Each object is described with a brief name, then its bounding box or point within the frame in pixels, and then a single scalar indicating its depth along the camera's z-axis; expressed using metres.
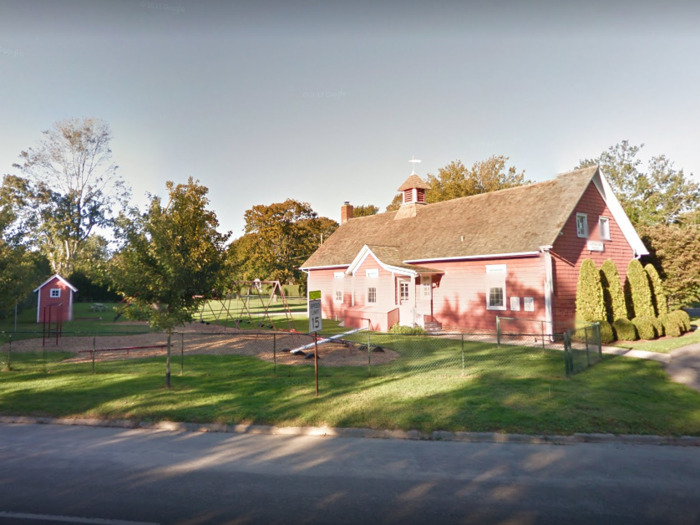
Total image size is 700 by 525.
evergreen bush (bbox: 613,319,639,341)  18.17
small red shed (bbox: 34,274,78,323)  30.33
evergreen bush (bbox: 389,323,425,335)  21.22
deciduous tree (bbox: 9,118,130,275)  39.59
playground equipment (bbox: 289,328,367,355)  16.56
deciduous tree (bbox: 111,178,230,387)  11.29
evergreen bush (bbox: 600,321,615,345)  17.58
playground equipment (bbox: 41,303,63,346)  29.18
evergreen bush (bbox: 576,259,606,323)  18.58
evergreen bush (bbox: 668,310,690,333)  20.39
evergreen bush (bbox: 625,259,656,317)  20.75
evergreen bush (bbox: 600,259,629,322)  19.83
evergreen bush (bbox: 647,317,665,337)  19.25
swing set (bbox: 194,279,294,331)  25.62
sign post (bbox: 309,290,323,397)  10.60
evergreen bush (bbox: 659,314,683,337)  19.64
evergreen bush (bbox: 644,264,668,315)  22.17
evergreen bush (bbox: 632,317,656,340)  18.59
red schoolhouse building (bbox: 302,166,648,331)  19.67
